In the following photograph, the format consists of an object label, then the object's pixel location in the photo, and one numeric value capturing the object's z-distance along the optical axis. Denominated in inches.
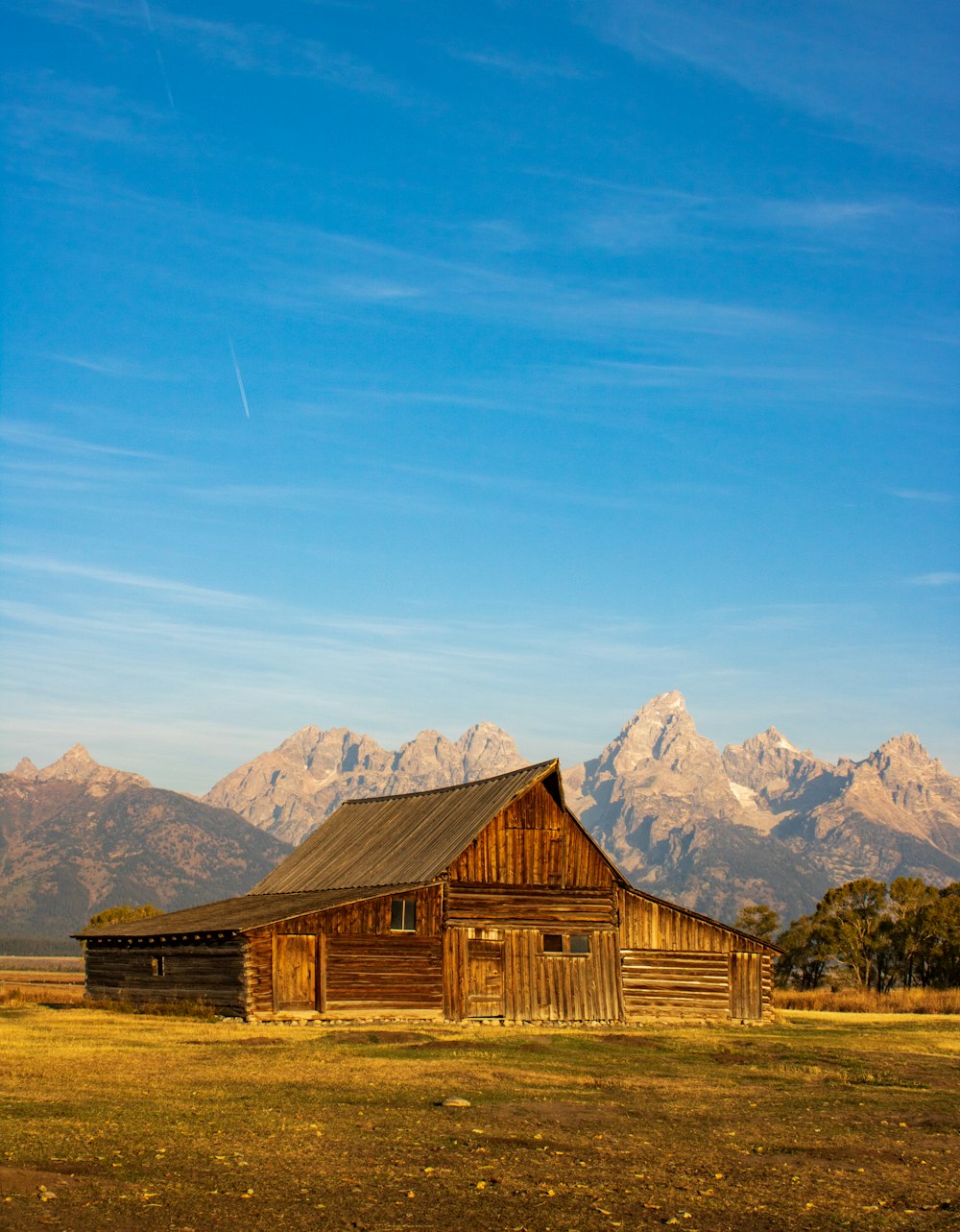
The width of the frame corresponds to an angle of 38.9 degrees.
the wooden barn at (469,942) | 1674.5
